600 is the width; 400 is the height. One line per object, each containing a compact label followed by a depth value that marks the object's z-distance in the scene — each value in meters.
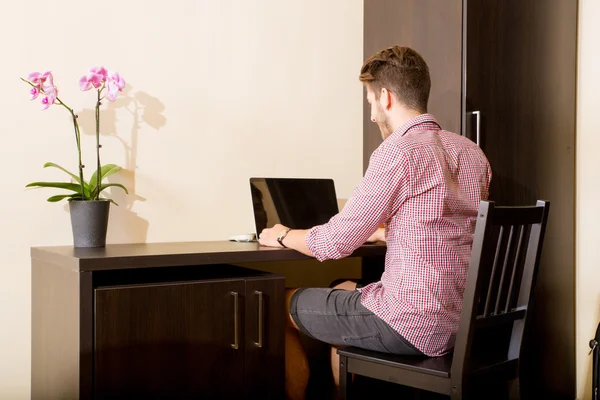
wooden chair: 1.75
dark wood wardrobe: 2.51
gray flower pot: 2.13
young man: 1.87
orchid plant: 2.13
